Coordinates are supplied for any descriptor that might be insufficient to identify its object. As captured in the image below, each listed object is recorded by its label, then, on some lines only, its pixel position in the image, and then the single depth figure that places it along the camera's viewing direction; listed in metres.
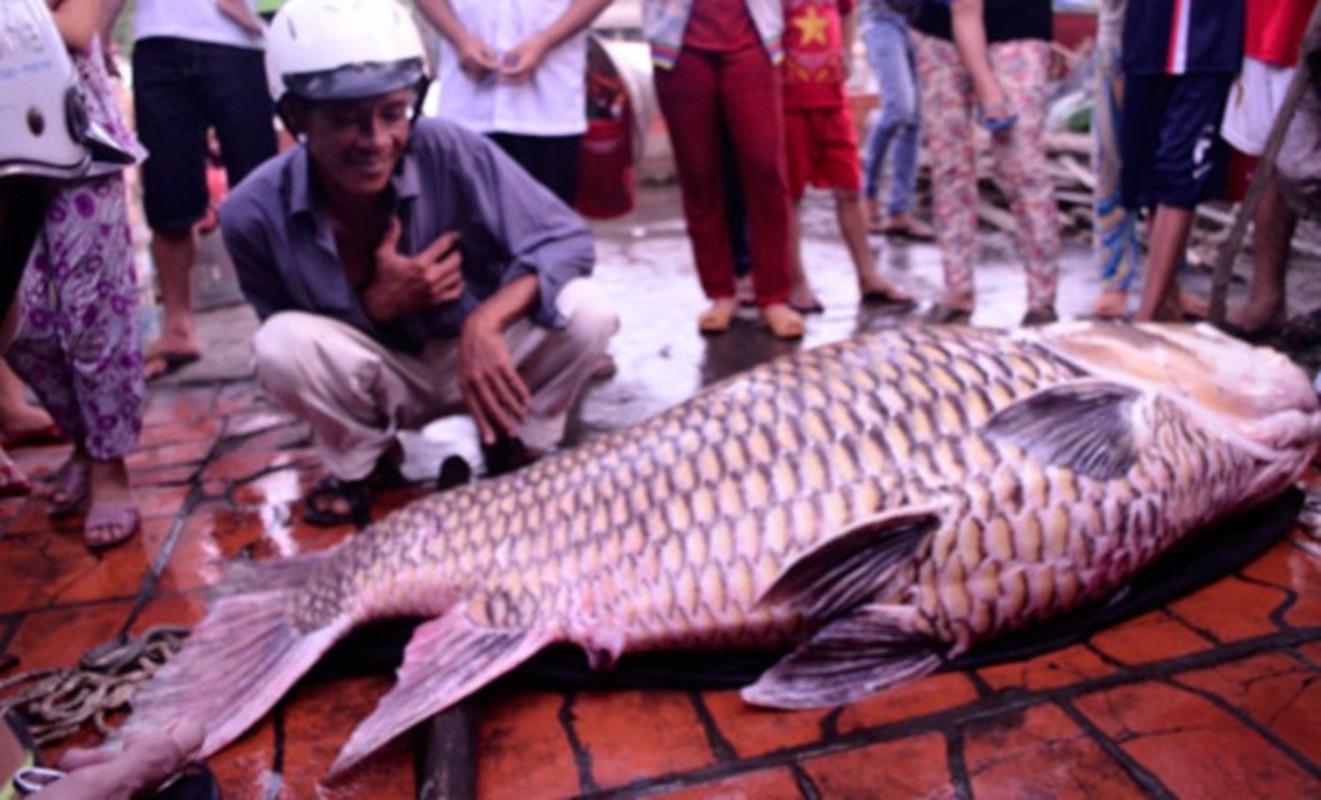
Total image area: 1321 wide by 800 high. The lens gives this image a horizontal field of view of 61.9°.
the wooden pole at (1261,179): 3.12
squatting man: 2.75
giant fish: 2.09
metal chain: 2.25
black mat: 2.20
